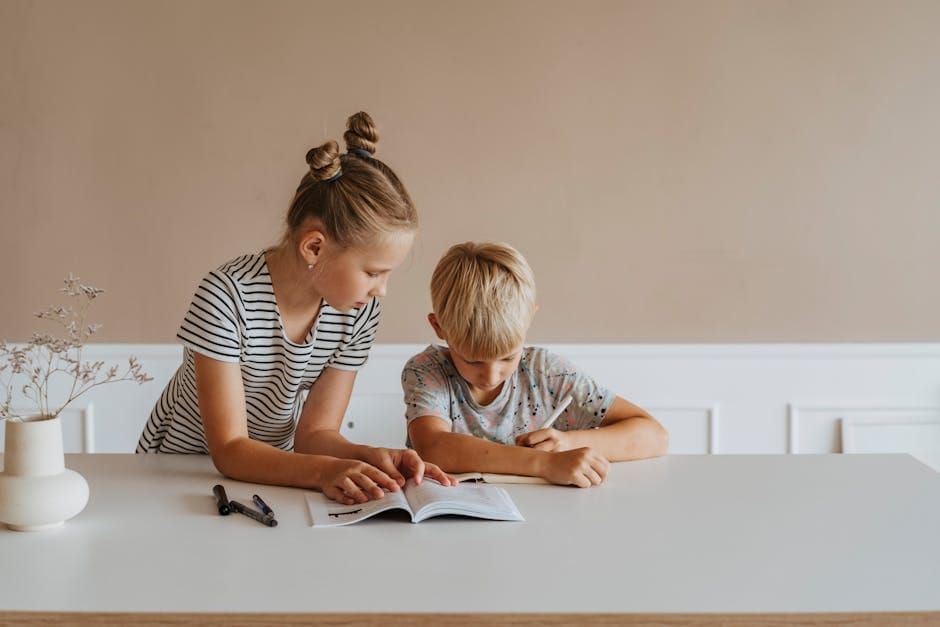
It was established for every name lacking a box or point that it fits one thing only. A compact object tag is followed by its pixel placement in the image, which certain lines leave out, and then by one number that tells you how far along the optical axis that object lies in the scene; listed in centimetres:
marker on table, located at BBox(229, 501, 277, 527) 125
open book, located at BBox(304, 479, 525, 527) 127
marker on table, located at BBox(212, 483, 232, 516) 131
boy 155
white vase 120
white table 97
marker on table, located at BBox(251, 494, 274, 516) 129
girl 147
